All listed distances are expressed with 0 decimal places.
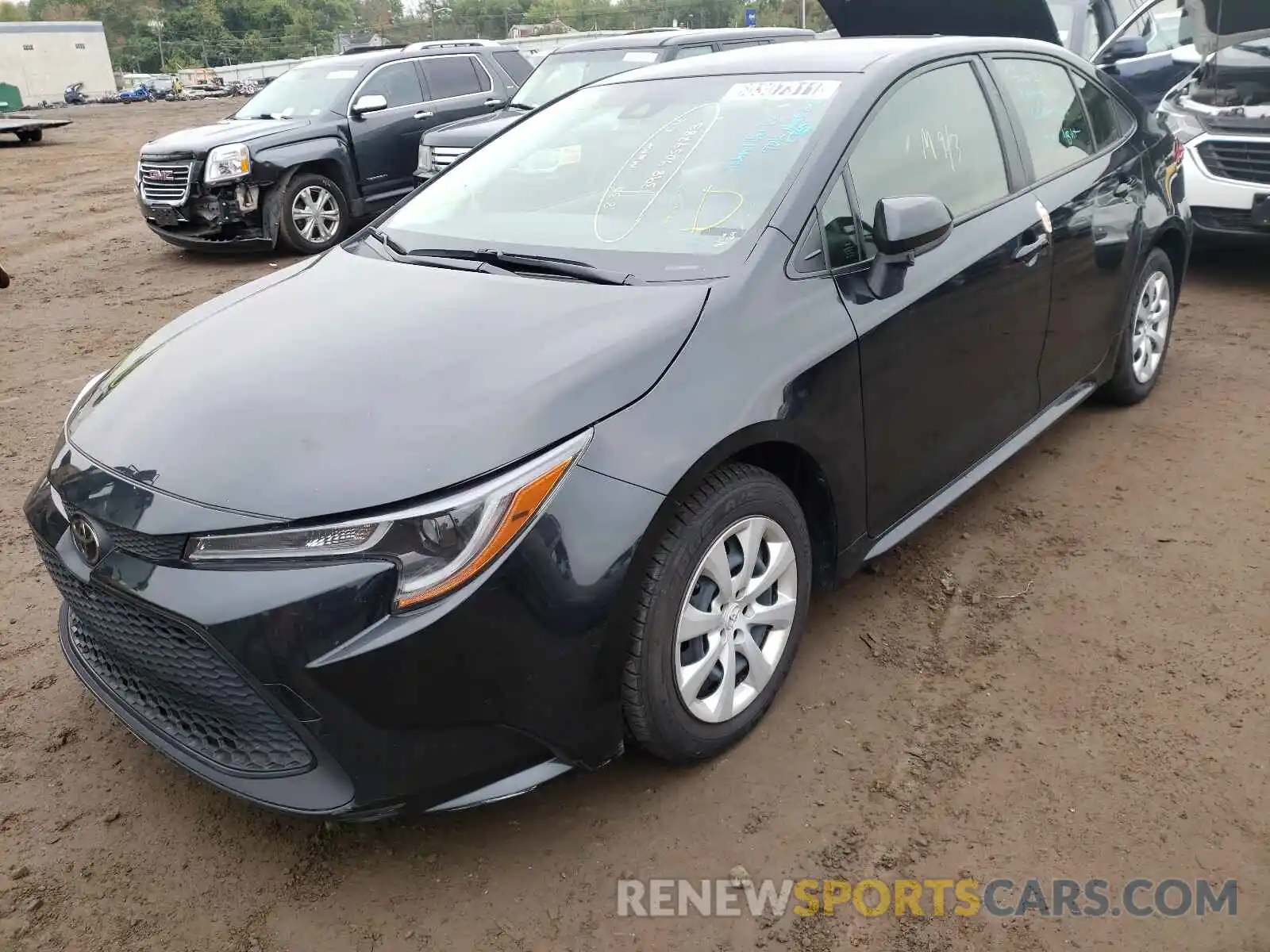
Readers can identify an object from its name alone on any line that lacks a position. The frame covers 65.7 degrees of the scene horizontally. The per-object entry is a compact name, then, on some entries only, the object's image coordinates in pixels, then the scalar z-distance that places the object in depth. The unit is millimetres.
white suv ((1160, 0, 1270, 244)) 6324
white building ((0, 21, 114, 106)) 62719
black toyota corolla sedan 2008
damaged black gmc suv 8898
